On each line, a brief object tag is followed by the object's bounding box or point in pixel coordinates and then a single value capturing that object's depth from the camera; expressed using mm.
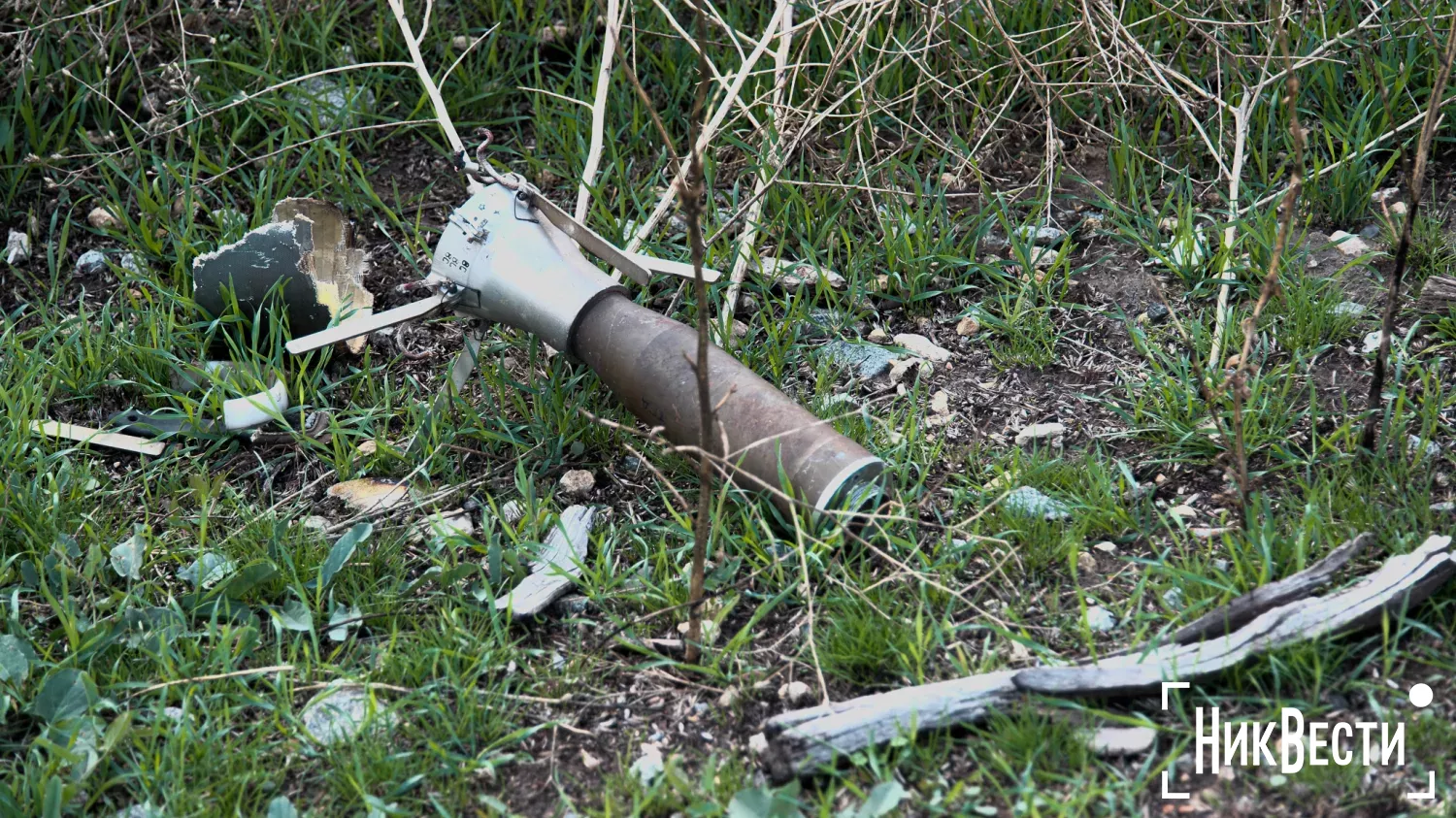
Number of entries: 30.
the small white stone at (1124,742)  1904
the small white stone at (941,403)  2732
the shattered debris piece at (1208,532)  2251
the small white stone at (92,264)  3299
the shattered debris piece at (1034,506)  2354
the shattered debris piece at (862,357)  2840
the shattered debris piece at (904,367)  2832
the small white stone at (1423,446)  2314
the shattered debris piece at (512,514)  2549
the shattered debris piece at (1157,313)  2883
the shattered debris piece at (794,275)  3037
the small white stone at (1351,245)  2934
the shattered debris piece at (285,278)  2920
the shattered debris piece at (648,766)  1986
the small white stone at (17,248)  3324
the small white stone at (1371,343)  2689
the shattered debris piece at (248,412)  2715
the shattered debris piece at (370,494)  2600
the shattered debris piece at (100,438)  2754
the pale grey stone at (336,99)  3475
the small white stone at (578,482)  2613
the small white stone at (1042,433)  2605
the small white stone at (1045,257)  3076
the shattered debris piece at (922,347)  2879
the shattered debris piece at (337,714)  2086
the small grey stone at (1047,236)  3135
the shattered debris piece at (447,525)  2471
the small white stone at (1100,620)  2146
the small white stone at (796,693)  2096
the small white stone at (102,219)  3393
